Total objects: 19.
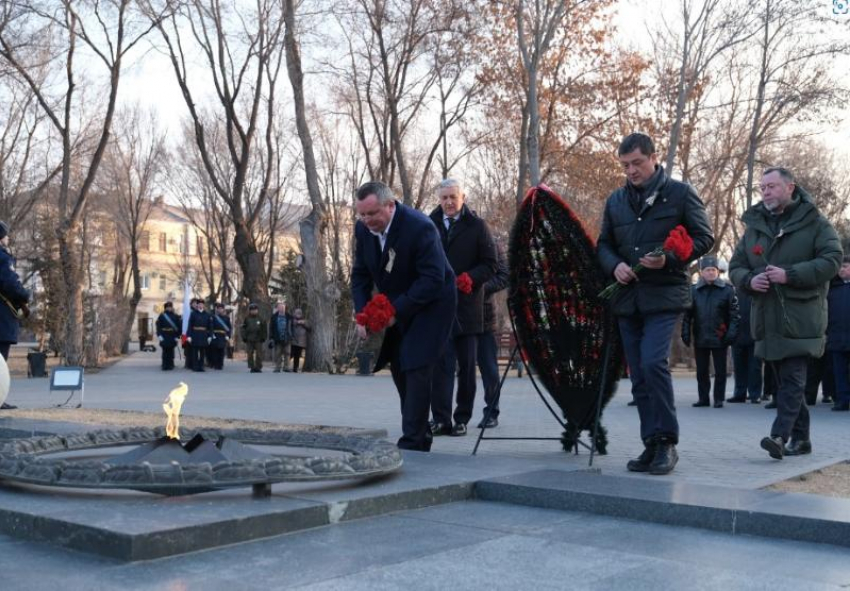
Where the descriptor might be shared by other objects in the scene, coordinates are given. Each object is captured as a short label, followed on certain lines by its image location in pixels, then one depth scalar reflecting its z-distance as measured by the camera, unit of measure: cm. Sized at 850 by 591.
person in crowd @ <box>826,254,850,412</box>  1296
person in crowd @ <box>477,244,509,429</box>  962
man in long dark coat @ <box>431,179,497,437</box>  930
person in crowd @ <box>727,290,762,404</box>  1422
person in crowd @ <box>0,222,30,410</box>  1211
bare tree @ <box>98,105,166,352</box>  5038
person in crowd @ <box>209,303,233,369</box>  2848
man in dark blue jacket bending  685
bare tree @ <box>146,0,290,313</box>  3014
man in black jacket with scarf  648
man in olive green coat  714
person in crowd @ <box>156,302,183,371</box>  2797
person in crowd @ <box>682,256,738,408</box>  1409
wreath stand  675
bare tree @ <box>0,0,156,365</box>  2641
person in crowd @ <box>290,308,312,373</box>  2677
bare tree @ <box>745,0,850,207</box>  2767
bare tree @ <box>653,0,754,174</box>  2706
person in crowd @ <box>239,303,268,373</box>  2700
